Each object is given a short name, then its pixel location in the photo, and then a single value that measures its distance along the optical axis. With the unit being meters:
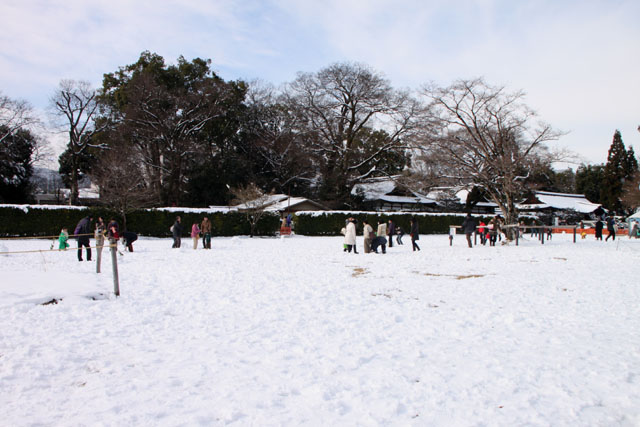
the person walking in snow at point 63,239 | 15.46
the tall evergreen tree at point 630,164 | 58.88
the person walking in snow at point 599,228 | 26.59
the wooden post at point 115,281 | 8.26
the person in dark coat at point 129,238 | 17.48
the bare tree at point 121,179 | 26.47
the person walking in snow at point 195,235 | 19.64
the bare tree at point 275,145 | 46.03
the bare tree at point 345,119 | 44.06
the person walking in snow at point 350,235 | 17.67
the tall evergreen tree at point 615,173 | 58.91
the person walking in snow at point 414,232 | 19.32
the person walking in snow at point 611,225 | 25.42
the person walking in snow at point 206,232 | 20.03
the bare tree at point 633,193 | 47.28
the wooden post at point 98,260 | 10.77
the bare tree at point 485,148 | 24.17
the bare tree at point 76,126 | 37.78
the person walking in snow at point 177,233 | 19.70
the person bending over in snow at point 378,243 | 17.78
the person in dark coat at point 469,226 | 20.62
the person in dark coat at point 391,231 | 21.63
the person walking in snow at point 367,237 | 17.80
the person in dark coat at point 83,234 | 14.66
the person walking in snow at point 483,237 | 23.23
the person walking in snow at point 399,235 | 23.88
